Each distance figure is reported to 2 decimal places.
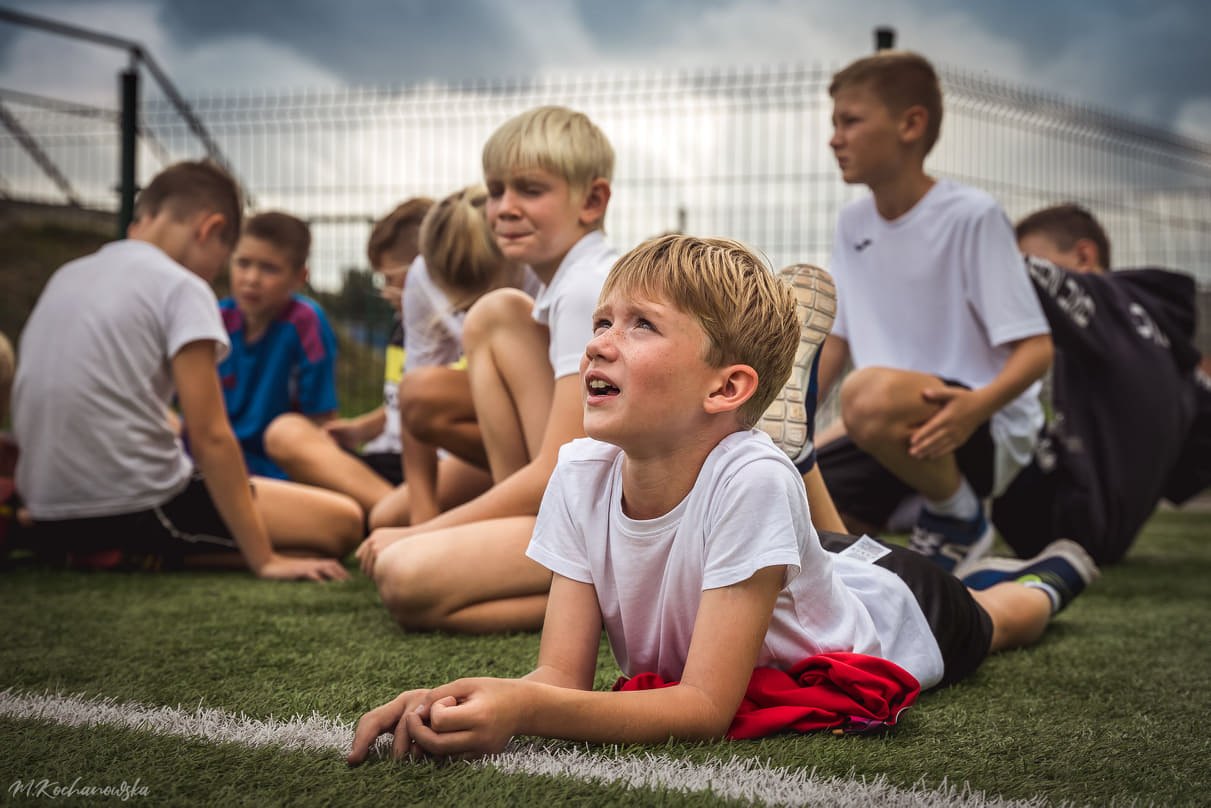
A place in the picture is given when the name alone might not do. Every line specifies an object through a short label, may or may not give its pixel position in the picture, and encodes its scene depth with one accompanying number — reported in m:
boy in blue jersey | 4.39
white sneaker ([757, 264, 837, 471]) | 2.20
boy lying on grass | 1.40
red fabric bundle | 1.58
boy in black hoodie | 3.70
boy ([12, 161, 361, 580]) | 3.19
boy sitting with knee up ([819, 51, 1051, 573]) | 3.17
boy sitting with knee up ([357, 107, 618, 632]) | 2.39
